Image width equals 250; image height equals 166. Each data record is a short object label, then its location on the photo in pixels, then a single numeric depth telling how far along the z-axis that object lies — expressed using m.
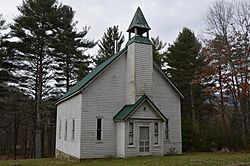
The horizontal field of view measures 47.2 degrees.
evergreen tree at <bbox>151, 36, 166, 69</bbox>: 39.34
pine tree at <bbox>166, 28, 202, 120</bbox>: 36.59
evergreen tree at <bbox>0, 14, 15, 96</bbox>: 29.95
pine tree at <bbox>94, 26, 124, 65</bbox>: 41.91
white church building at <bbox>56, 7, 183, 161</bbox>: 18.61
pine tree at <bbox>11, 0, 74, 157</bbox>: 29.87
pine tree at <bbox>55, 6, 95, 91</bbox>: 32.28
